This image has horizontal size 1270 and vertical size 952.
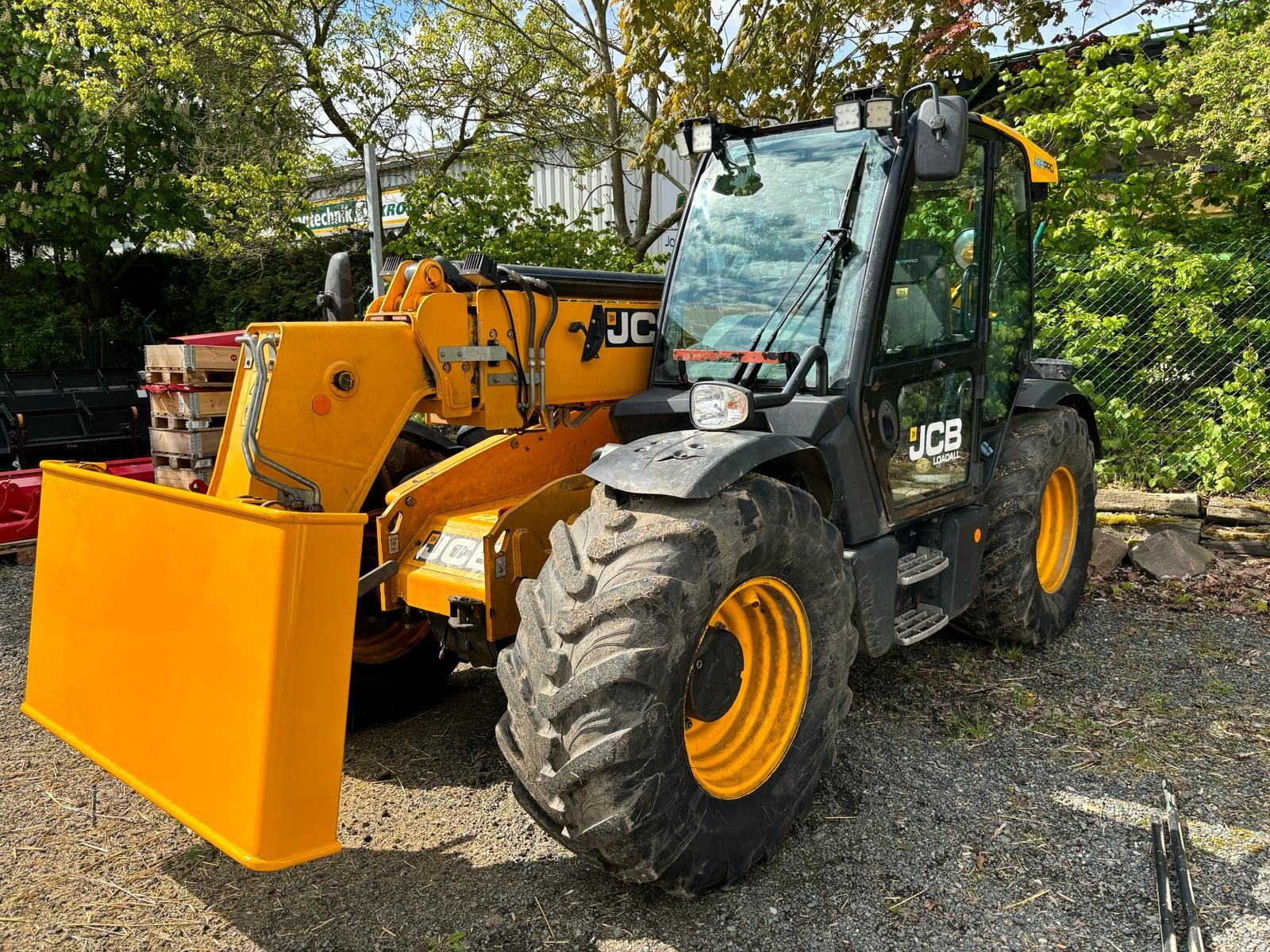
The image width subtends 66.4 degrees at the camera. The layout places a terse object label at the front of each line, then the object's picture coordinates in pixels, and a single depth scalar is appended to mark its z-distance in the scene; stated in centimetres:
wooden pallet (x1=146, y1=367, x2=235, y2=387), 371
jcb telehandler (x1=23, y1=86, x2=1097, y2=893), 258
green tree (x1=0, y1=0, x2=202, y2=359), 1434
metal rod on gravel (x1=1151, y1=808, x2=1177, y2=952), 278
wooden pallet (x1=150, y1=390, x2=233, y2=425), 371
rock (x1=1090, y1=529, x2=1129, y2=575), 655
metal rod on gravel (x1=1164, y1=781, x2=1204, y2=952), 276
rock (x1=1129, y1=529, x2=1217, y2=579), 646
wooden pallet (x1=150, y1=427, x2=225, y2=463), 373
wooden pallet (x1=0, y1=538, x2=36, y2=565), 718
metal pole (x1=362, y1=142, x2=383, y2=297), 750
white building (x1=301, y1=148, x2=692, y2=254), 1284
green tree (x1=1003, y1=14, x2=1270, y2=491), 696
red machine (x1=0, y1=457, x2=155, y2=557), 723
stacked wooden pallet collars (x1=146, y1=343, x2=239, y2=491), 371
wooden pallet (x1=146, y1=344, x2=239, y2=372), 368
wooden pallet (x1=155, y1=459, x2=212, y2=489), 371
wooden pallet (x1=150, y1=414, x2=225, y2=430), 373
